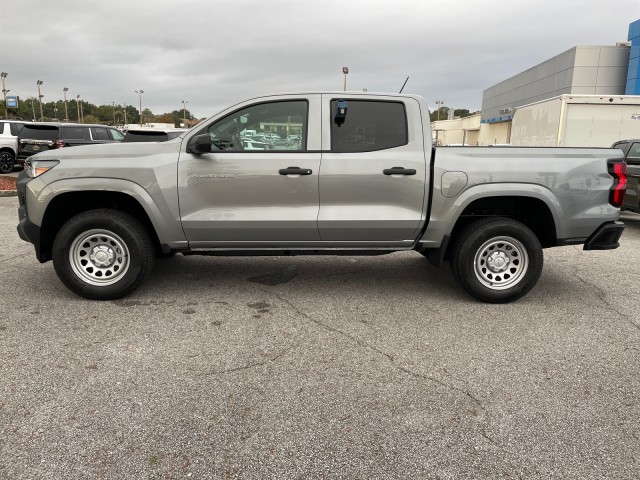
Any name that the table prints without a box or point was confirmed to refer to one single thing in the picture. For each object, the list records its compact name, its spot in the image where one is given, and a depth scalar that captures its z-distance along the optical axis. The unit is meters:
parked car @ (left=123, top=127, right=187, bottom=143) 12.97
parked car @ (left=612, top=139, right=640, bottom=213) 8.53
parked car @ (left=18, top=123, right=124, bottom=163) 16.25
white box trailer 14.52
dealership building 14.62
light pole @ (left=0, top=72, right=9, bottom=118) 65.25
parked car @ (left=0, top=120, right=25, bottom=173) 16.45
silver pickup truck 4.53
